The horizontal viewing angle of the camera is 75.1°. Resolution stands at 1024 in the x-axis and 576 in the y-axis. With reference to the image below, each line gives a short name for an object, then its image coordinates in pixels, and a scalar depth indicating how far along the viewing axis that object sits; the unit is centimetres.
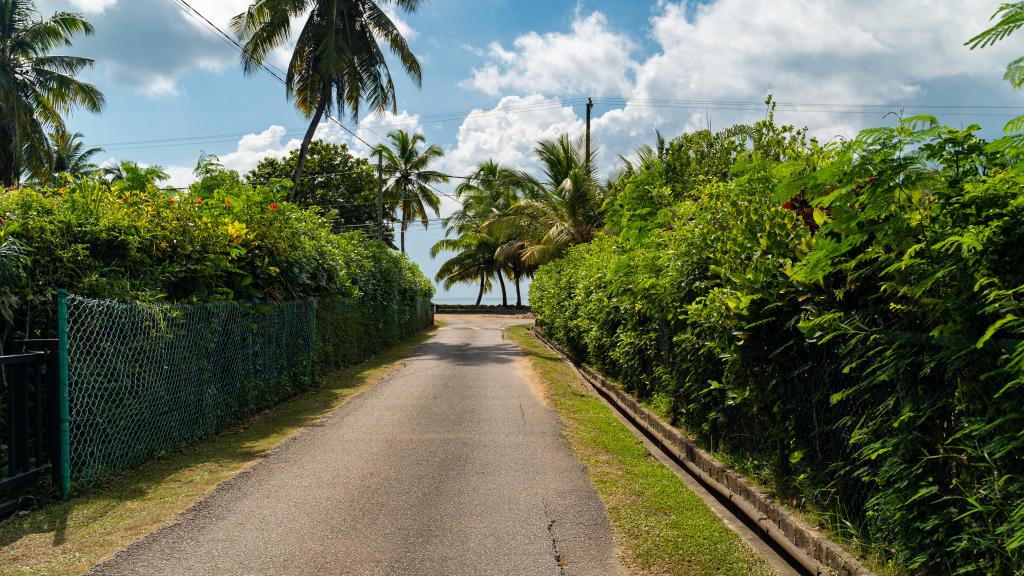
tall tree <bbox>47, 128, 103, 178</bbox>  4152
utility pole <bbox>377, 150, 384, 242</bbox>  3109
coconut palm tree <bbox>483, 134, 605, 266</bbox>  2359
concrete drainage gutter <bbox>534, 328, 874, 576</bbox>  394
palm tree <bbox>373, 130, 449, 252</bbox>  4356
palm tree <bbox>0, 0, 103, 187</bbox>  2328
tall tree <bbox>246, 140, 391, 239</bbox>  4247
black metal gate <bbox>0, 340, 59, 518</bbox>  484
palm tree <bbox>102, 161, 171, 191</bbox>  878
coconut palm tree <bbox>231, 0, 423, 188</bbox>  2084
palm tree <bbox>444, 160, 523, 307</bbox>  4666
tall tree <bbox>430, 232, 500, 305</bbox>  4888
